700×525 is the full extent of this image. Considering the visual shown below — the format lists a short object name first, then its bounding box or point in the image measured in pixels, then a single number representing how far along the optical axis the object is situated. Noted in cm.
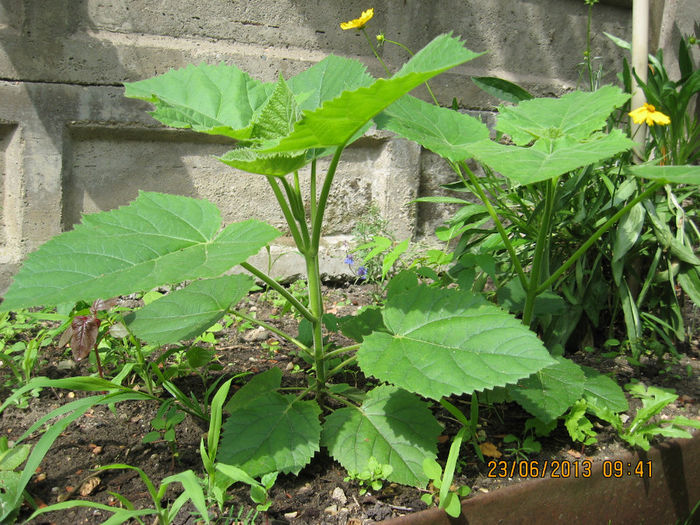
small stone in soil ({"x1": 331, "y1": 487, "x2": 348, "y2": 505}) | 113
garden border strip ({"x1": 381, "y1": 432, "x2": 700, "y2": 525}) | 110
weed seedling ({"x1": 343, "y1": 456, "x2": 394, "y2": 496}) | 111
